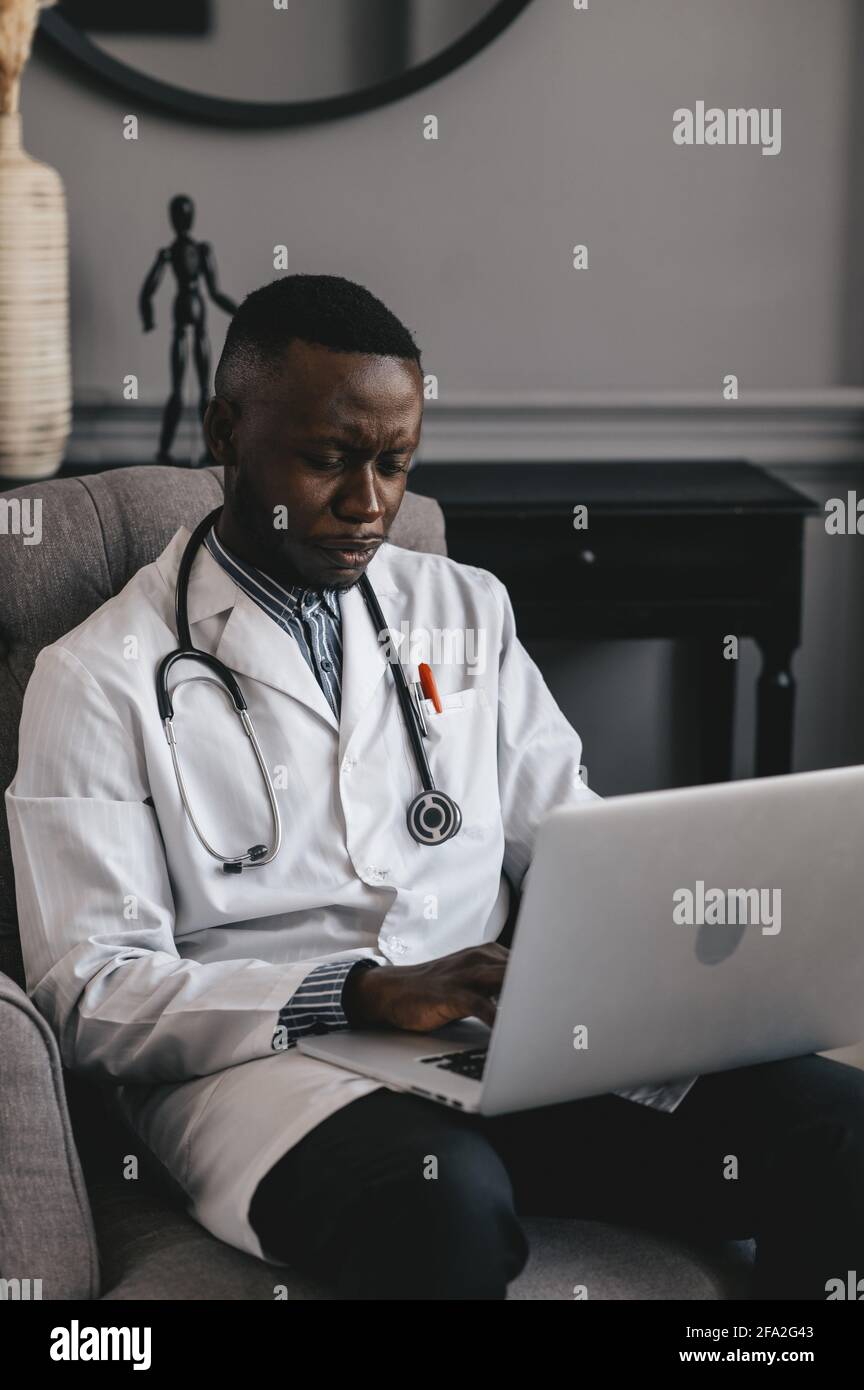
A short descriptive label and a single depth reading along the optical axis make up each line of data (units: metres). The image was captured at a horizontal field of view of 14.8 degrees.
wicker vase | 3.92
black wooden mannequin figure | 4.09
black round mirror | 4.20
